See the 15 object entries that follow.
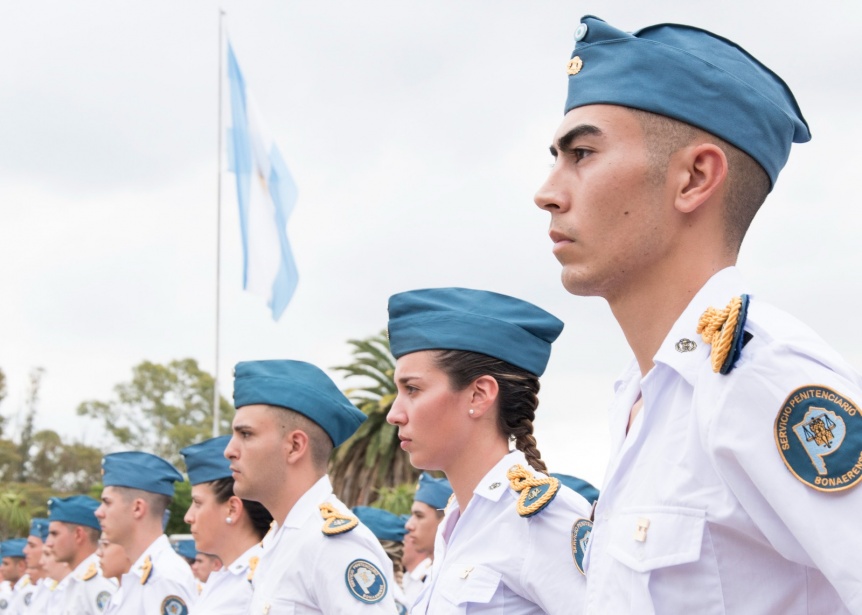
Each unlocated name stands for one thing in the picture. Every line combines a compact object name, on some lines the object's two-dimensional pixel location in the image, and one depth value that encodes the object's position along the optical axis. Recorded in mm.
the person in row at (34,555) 15383
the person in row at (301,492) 4859
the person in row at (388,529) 11477
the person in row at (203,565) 12812
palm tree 32969
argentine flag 21797
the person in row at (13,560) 18844
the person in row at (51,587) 11826
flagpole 24531
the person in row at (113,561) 9172
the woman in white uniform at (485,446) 3754
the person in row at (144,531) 7684
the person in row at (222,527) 6188
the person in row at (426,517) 10828
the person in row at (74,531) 11258
